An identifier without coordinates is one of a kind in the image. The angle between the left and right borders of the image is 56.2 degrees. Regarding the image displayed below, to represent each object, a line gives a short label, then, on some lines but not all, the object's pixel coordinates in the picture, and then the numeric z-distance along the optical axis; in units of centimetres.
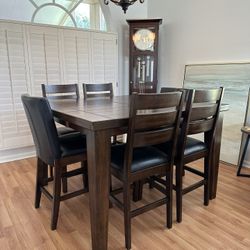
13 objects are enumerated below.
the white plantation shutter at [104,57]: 356
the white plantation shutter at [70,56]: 328
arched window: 331
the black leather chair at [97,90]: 275
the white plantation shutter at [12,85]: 288
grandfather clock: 368
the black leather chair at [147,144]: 139
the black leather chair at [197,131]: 170
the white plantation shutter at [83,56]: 339
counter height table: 134
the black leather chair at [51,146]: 156
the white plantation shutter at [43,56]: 305
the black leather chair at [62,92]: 249
